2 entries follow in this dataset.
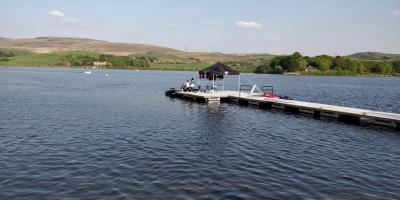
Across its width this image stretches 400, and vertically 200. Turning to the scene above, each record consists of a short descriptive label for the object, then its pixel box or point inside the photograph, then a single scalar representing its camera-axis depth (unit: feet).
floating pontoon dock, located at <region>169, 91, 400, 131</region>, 102.73
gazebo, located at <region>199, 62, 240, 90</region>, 153.76
